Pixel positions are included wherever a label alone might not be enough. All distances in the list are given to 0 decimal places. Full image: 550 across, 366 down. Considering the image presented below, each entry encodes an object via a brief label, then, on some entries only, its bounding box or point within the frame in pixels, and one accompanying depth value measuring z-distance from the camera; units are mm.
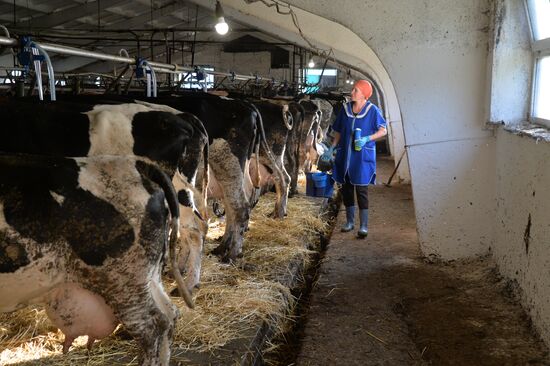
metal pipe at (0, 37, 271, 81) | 4043
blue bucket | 10297
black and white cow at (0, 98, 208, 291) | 4277
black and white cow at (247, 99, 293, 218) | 8328
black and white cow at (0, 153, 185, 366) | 2791
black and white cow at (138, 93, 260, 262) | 5961
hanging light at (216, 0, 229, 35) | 8529
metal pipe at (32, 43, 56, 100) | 4223
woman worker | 7668
